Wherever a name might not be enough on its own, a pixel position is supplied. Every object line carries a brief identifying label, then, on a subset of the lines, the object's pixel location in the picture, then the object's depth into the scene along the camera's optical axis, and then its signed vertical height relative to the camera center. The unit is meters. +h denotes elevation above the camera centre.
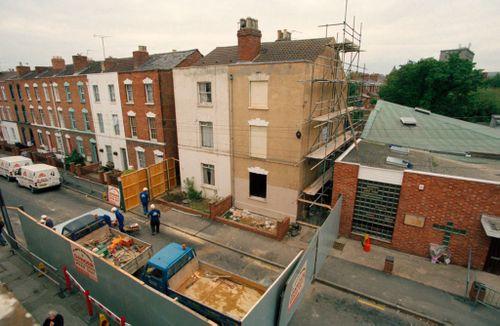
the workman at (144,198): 17.66 -7.15
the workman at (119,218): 15.16 -7.27
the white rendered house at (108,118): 24.58 -2.91
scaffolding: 16.41 -1.68
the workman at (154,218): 15.63 -7.48
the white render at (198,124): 17.83 -2.57
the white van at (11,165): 24.31 -7.03
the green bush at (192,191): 20.56 -7.87
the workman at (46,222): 13.34 -6.66
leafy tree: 31.78 +0.28
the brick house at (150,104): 21.53 -1.39
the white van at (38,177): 21.64 -7.28
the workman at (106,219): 13.17 -6.65
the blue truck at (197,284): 8.82 -6.94
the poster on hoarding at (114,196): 19.23 -7.76
